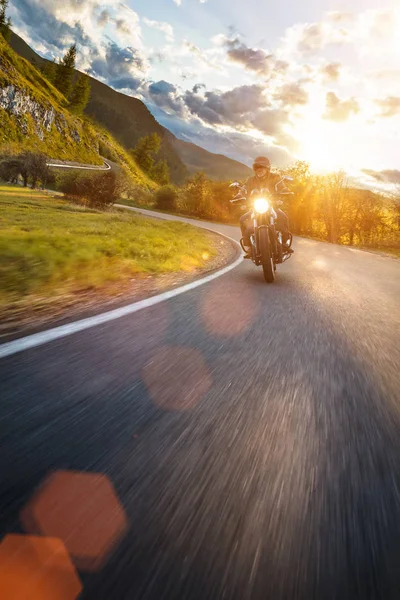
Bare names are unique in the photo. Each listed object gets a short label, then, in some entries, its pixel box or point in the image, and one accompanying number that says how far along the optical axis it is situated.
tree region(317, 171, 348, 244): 36.69
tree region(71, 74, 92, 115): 132.88
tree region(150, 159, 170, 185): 154.46
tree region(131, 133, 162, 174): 150.25
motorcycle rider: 6.95
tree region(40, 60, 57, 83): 135.00
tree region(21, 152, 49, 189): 44.91
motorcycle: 6.57
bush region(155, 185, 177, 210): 46.53
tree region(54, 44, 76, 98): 135.50
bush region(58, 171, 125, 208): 30.42
